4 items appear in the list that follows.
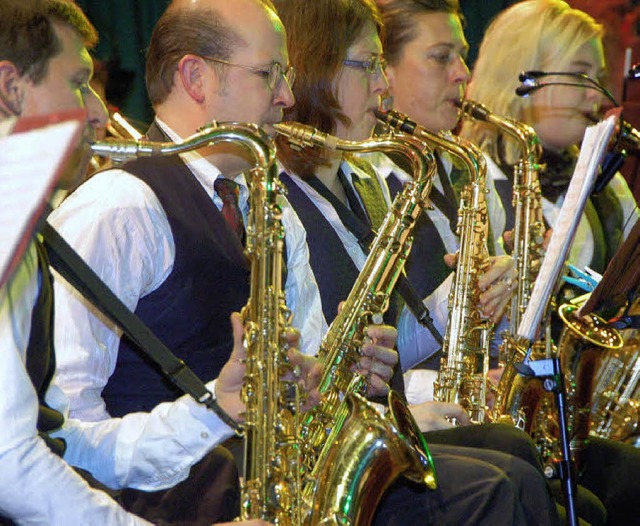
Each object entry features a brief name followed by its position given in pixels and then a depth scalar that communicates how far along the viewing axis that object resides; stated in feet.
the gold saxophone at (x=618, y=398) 30.01
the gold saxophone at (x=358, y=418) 17.62
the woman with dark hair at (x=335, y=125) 23.82
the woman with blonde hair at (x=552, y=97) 32.50
